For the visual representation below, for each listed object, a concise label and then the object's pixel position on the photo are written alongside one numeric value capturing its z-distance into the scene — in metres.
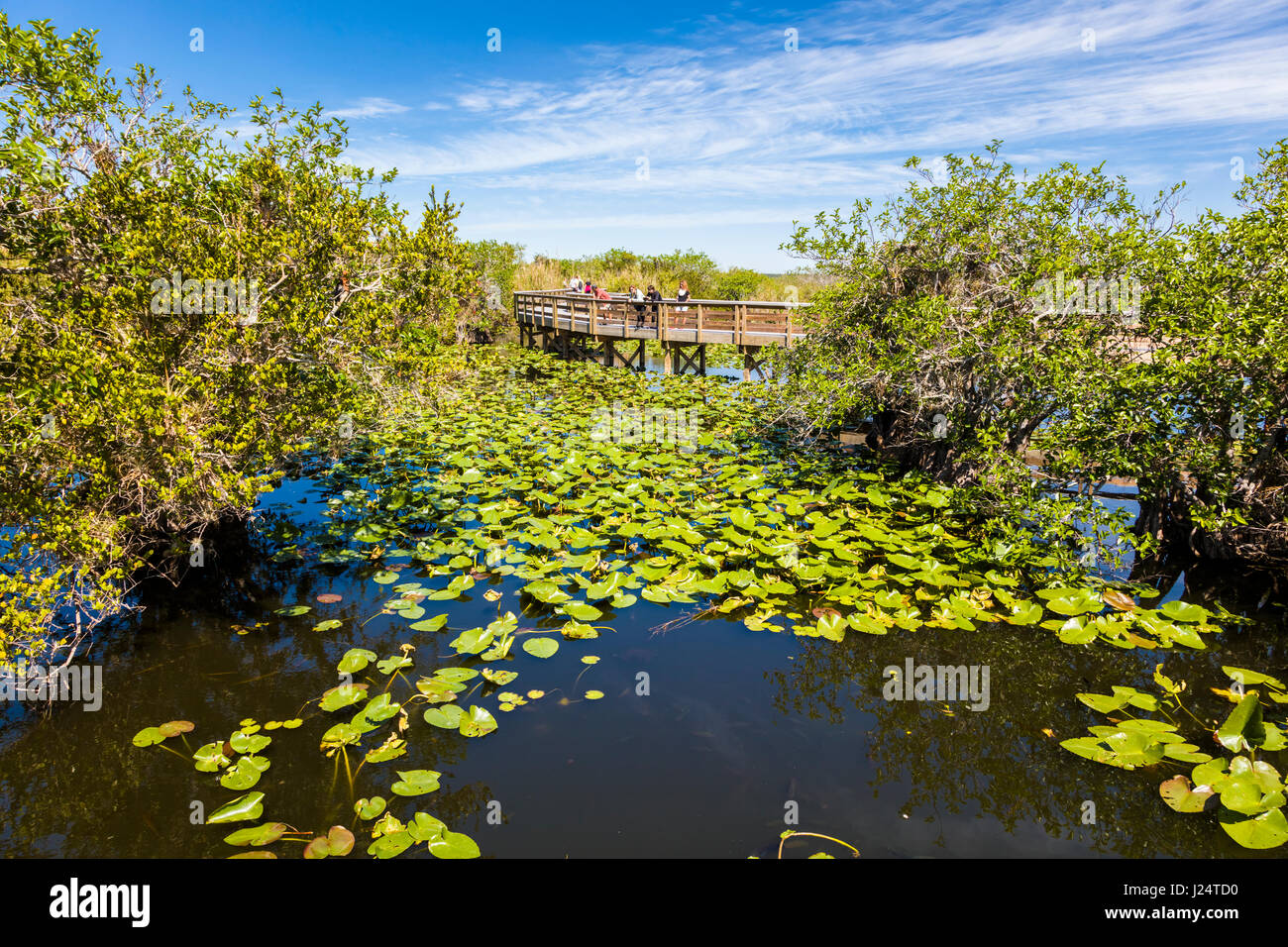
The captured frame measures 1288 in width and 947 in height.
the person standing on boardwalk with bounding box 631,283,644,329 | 18.50
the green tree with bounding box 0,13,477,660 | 4.40
